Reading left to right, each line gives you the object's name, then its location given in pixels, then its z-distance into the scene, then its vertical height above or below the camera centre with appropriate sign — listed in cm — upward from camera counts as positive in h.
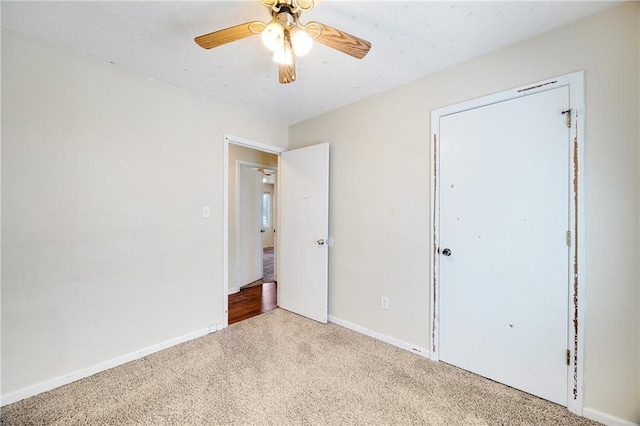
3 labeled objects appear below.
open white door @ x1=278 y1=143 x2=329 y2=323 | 282 -22
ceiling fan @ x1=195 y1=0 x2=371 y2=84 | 124 +88
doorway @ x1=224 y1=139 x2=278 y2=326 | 356 -38
